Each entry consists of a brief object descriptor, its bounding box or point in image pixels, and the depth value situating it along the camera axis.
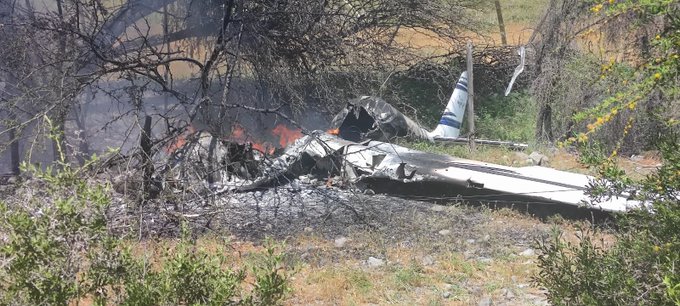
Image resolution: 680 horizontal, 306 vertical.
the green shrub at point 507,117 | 12.91
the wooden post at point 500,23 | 16.81
